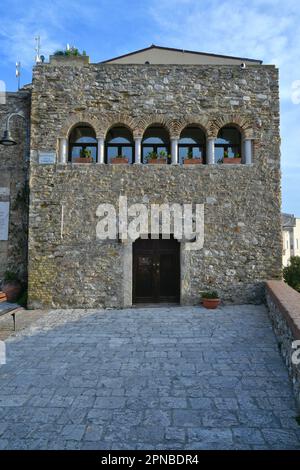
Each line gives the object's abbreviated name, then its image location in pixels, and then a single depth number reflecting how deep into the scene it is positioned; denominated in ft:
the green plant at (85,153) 29.14
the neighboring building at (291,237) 117.08
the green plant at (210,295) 27.63
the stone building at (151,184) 28.22
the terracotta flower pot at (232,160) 28.91
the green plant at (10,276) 30.63
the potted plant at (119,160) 28.91
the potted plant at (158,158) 28.99
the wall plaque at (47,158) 28.70
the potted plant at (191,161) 29.07
